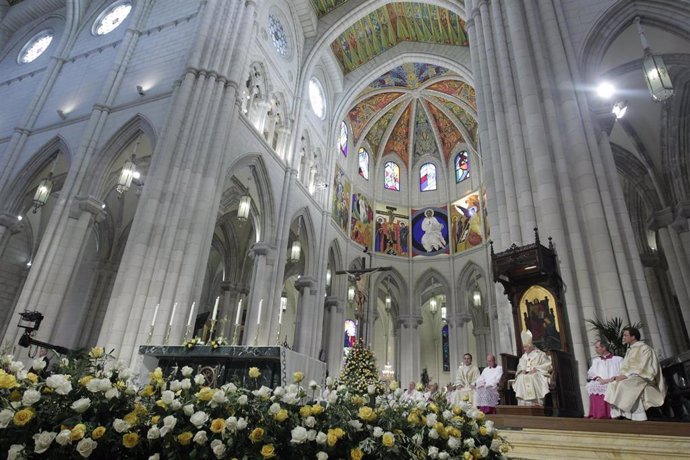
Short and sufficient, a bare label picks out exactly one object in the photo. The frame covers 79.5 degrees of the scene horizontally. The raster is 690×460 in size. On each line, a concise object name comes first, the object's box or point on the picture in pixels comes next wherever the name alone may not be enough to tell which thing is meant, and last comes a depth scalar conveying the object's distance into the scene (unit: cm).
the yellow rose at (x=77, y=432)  140
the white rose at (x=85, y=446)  141
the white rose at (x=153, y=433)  154
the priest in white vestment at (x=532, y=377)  632
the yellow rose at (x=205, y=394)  174
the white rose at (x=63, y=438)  139
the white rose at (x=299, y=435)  154
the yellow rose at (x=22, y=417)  144
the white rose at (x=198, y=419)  157
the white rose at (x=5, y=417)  142
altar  528
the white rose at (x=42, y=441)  140
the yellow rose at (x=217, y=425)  157
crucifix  1998
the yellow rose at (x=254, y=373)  196
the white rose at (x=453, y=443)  179
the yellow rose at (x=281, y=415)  165
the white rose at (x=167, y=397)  168
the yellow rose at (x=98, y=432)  146
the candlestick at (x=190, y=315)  924
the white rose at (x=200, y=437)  156
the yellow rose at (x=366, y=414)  174
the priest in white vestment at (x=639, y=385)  502
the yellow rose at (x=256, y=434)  155
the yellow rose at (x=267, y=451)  149
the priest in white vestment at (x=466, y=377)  859
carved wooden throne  614
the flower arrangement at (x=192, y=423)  150
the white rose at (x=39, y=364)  178
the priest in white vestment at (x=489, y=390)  748
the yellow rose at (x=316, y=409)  173
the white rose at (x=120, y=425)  153
